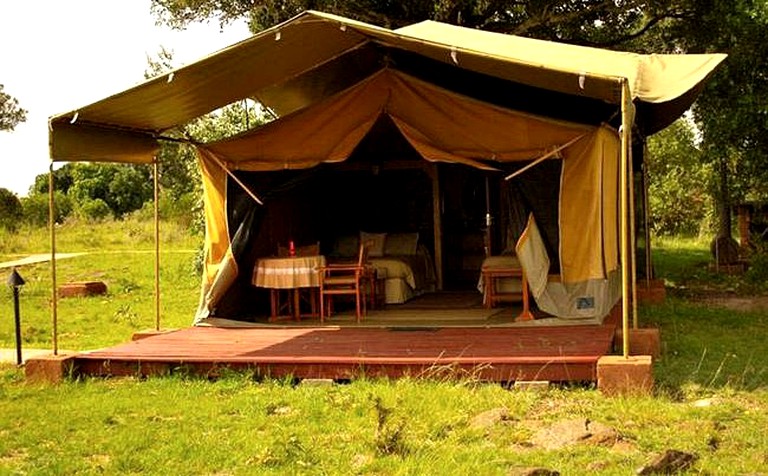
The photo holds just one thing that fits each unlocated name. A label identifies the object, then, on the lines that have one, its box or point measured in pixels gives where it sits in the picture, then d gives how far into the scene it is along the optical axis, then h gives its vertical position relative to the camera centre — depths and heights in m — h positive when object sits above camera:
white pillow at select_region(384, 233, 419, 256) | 10.40 -0.01
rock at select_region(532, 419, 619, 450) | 4.49 -0.96
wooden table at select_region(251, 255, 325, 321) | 8.42 -0.24
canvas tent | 6.99 +1.00
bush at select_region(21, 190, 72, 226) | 26.06 +1.22
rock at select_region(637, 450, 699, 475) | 3.96 -0.98
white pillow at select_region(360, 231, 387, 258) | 10.30 +0.03
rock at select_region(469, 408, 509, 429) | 4.91 -0.95
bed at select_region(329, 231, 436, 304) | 9.53 -0.18
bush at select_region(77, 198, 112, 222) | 30.38 +1.39
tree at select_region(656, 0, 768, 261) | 10.89 +1.84
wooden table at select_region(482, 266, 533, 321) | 7.93 -0.41
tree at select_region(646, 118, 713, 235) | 20.81 +0.95
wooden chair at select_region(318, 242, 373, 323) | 8.34 -0.32
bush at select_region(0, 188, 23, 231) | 24.77 +1.23
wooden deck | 5.91 -0.74
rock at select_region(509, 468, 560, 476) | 3.91 -0.98
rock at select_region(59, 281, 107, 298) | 12.59 -0.51
